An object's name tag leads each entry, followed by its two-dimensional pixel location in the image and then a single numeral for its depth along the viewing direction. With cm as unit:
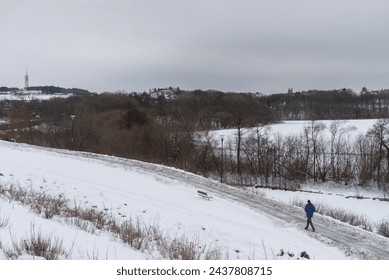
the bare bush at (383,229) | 2208
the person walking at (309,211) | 1853
